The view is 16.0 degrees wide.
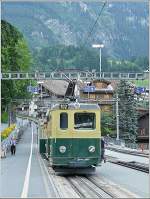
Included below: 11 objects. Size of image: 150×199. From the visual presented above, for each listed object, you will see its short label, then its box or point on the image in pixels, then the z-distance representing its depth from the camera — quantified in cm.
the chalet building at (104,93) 8405
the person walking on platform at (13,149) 4020
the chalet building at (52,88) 8259
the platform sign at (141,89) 5254
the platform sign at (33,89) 5353
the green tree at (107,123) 7349
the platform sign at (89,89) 5088
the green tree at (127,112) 7319
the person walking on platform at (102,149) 2147
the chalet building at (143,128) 7775
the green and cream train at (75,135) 2072
